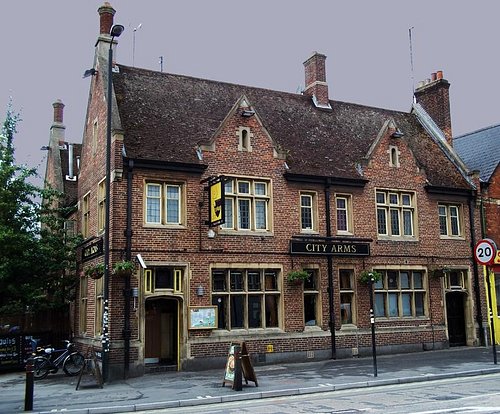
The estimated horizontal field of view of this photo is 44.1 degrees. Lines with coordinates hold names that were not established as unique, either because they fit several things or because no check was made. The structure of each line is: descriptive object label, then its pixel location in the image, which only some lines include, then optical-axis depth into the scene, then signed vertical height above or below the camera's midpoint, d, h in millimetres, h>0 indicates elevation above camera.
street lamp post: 17969 +1380
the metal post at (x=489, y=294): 18898 +455
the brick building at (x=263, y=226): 20500 +3114
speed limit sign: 19438 +1736
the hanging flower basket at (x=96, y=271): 19920 +1370
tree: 23156 +2489
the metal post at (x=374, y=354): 16767 -1353
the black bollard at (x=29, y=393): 13477 -1682
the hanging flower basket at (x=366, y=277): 23289 +1213
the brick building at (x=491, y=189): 27086 +5235
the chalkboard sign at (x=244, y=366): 15664 -1376
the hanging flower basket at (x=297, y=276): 22031 +1211
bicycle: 20094 -1542
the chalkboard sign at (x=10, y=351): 21672 -1263
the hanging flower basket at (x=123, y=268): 19000 +1376
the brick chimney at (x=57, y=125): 34188 +10497
